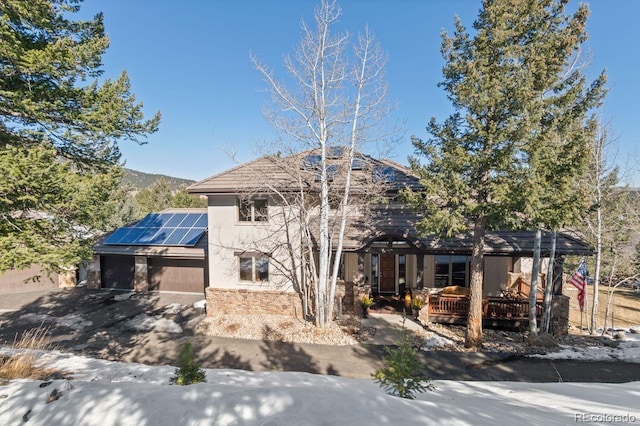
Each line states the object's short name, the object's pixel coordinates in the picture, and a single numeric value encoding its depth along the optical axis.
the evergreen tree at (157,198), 40.19
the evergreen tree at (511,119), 8.19
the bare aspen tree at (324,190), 11.05
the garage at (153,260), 17.80
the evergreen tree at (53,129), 6.99
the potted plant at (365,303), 12.88
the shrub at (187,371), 5.96
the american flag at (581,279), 11.94
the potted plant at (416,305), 12.51
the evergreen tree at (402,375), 5.23
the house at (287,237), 11.99
